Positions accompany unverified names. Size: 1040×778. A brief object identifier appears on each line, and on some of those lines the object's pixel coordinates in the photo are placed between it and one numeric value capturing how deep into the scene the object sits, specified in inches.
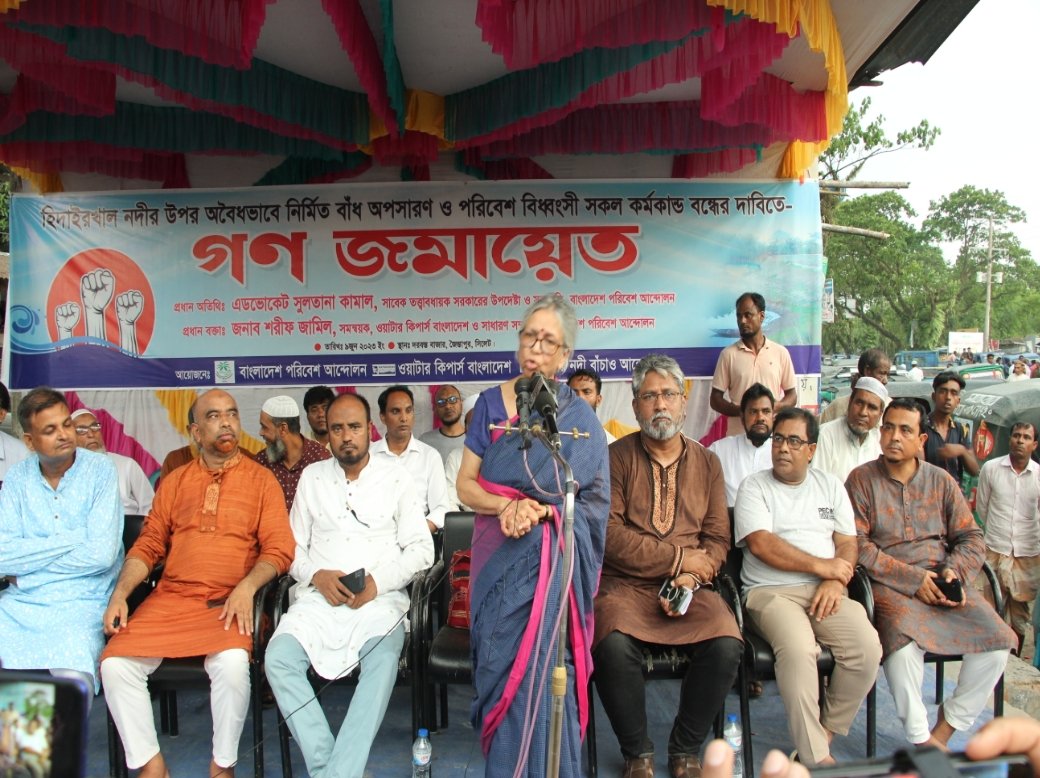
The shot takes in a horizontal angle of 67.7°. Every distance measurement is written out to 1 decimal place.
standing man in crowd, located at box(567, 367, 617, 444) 176.1
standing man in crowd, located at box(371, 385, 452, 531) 160.7
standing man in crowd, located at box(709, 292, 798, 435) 199.0
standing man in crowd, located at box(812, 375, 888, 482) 161.8
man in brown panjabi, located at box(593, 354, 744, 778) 108.8
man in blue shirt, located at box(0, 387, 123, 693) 111.7
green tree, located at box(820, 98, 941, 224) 762.8
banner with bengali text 213.5
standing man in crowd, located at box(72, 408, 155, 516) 163.3
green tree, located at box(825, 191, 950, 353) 1157.7
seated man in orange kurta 108.0
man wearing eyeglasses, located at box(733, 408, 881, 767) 111.2
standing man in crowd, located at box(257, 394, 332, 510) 157.5
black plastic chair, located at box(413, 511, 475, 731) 111.1
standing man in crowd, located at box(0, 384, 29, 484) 174.6
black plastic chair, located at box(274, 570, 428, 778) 110.8
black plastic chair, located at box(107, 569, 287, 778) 110.0
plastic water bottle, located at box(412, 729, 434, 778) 108.7
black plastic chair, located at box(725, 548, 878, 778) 113.7
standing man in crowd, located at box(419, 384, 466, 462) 187.9
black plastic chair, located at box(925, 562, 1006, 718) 121.1
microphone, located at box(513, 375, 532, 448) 78.2
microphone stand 71.8
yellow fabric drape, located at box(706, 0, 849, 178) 122.0
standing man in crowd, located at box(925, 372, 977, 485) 196.4
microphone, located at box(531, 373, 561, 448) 76.0
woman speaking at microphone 95.7
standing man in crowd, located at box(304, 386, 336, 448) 188.7
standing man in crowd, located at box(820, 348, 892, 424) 201.3
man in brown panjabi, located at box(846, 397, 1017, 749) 117.4
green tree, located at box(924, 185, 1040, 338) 1549.0
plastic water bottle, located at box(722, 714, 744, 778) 113.7
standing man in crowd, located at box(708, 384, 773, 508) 158.1
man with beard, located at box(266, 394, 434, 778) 106.0
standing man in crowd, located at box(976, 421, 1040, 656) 191.5
